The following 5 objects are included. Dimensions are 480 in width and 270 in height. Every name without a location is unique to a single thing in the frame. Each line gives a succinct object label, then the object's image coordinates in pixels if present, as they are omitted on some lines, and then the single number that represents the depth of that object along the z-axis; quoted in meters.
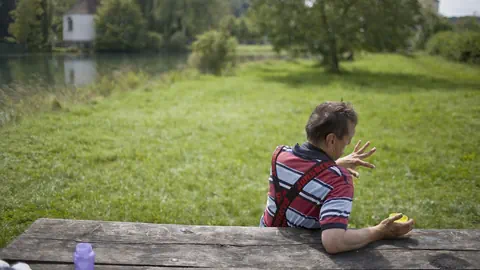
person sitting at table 2.00
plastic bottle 1.77
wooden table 1.94
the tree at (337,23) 18.28
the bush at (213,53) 19.69
